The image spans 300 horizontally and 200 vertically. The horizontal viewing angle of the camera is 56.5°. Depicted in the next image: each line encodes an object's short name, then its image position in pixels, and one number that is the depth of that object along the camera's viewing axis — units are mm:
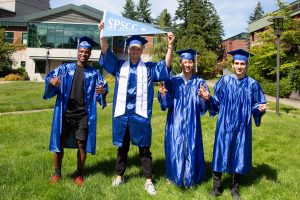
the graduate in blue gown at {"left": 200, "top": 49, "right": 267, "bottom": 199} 3609
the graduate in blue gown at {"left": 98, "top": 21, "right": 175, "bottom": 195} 3729
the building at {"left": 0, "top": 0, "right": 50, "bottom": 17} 35715
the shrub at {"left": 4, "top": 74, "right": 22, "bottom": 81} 25703
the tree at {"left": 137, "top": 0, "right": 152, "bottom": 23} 57448
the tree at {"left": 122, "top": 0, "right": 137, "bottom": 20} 58775
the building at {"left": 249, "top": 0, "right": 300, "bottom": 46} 19459
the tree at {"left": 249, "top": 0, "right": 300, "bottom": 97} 16451
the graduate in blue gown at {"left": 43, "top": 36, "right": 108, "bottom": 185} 3817
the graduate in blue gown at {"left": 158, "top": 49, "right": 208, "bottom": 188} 3755
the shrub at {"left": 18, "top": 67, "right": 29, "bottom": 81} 27648
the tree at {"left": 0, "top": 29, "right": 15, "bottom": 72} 25661
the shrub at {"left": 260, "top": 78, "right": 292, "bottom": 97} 16498
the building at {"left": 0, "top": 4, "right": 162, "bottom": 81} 28169
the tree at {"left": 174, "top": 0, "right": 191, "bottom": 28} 42417
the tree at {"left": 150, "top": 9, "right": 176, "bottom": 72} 24747
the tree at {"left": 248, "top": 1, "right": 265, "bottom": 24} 65993
